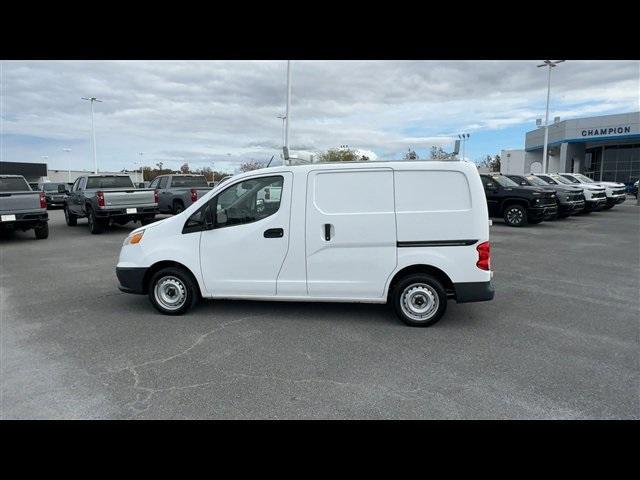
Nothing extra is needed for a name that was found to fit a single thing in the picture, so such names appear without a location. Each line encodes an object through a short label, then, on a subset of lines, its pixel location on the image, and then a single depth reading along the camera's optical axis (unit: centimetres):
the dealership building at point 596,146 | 3759
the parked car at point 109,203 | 1313
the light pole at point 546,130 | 3393
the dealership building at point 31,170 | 5734
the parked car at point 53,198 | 2495
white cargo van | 504
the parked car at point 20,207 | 1152
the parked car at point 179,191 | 1620
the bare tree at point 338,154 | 2125
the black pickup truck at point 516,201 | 1506
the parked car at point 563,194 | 1678
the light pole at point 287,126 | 1983
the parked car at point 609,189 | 2111
